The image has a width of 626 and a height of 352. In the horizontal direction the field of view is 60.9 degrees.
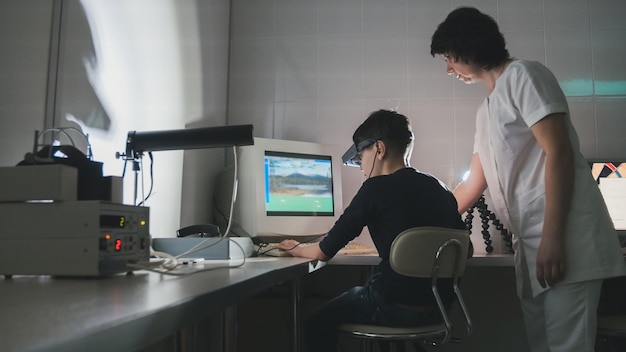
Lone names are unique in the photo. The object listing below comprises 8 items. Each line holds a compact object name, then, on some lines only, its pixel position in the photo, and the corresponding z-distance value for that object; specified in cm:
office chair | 149
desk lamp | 137
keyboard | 175
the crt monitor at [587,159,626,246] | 238
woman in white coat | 138
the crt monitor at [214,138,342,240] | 222
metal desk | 40
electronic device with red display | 89
